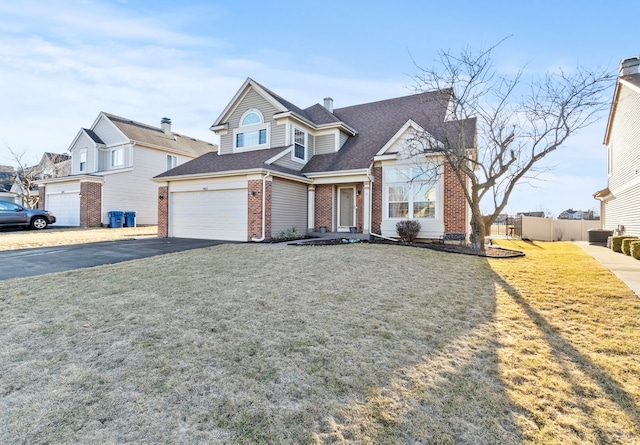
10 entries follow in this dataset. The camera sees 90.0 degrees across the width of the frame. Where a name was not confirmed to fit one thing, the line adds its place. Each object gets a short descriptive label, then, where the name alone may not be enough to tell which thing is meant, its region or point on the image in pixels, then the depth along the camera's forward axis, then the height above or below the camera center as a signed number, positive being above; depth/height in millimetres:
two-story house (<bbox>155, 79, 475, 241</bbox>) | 12688 +2032
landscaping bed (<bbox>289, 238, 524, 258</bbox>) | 10083 -716
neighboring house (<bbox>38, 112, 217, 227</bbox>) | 21062 +3522
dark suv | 16266 +386
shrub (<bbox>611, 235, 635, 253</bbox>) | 11369 -542
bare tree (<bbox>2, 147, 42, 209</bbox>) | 29092 +5011
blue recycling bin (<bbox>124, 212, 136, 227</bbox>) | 21125 +363
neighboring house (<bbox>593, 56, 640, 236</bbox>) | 12766 +3375
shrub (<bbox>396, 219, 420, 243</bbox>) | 12328 -137
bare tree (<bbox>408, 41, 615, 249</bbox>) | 10586 +4160
